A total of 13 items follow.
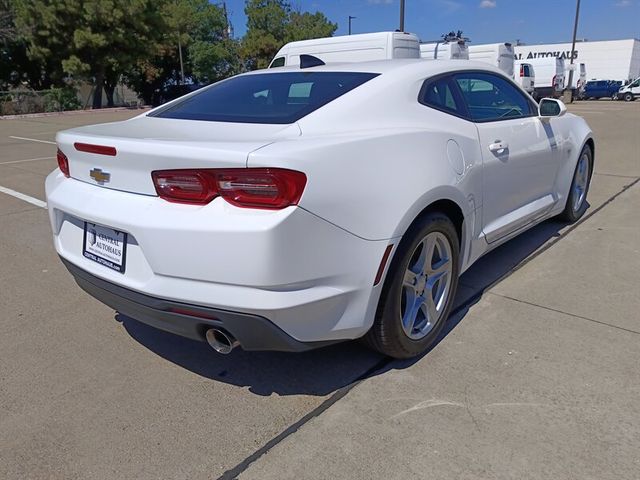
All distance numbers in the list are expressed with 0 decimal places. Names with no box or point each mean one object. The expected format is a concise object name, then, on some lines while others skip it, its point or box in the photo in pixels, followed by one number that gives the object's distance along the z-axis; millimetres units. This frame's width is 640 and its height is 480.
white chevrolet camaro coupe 1986
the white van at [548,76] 28406
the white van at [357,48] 11447
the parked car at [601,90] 37000
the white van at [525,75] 24406
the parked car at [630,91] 35656
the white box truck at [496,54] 19594
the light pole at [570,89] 32344
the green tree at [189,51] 34844
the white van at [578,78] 34300
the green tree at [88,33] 27781
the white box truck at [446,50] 15883
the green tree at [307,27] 48156
